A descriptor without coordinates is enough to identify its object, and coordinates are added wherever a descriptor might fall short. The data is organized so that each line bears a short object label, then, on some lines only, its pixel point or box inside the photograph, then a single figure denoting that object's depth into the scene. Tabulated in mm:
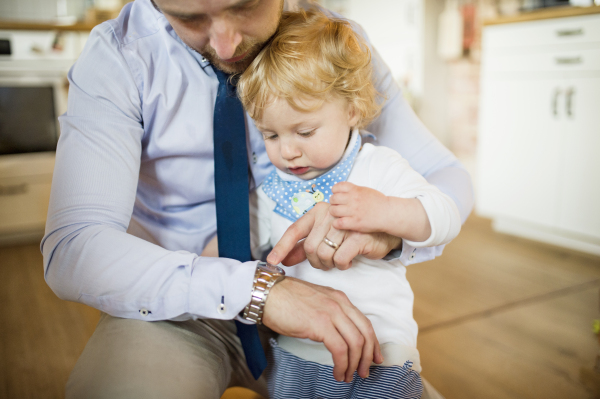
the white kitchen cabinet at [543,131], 2398
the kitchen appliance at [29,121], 2869
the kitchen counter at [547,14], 2331
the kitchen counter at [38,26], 2949
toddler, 895
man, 788
